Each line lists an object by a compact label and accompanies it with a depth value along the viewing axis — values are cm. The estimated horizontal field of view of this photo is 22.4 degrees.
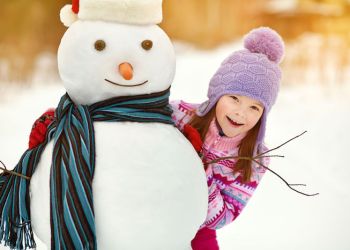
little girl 285
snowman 253
